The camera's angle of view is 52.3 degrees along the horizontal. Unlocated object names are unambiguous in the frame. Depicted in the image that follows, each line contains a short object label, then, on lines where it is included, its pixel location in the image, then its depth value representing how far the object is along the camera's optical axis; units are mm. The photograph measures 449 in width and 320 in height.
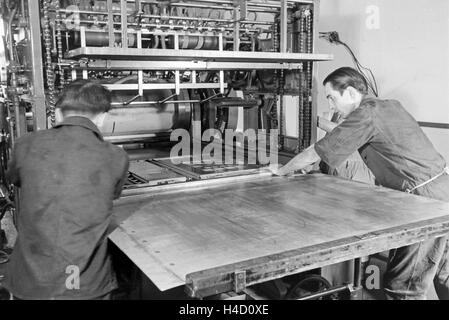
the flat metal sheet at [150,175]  2342
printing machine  1457
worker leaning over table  2080
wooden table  1326
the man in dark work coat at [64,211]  1453
